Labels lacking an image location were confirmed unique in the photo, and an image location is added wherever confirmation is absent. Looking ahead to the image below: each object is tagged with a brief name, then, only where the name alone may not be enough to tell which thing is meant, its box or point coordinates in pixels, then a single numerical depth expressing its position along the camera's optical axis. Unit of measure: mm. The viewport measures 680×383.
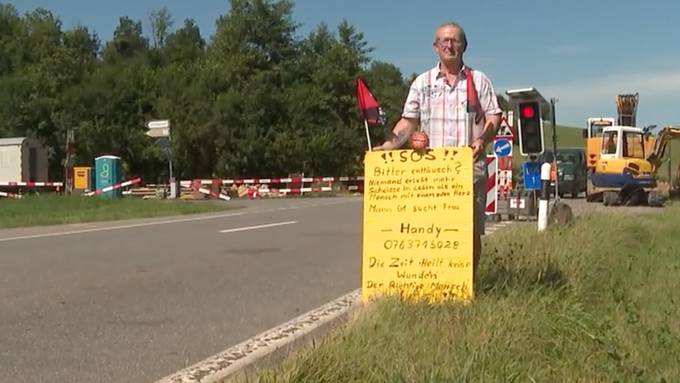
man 6199
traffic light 12203
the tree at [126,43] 74188
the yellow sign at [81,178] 37562
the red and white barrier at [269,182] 41750
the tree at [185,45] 64731
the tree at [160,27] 85750
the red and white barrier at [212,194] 37881
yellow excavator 26953
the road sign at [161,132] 35875
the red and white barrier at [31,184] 36750
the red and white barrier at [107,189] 34972
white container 38562
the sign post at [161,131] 35625
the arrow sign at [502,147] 17016
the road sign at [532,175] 15023
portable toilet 35625
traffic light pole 12977
